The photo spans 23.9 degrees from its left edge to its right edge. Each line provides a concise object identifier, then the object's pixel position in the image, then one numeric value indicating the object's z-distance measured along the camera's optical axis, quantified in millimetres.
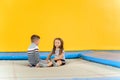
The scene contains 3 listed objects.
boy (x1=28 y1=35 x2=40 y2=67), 6027
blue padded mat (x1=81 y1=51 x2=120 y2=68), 5962
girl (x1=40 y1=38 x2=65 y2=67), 6291
